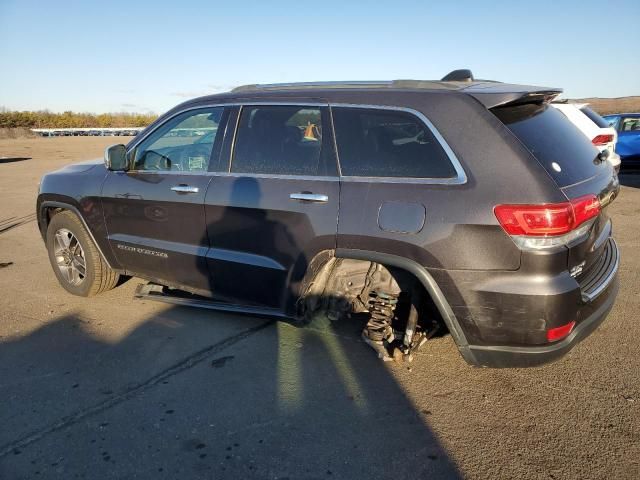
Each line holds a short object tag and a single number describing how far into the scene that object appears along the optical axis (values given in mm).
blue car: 14398
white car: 8844
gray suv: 2686
